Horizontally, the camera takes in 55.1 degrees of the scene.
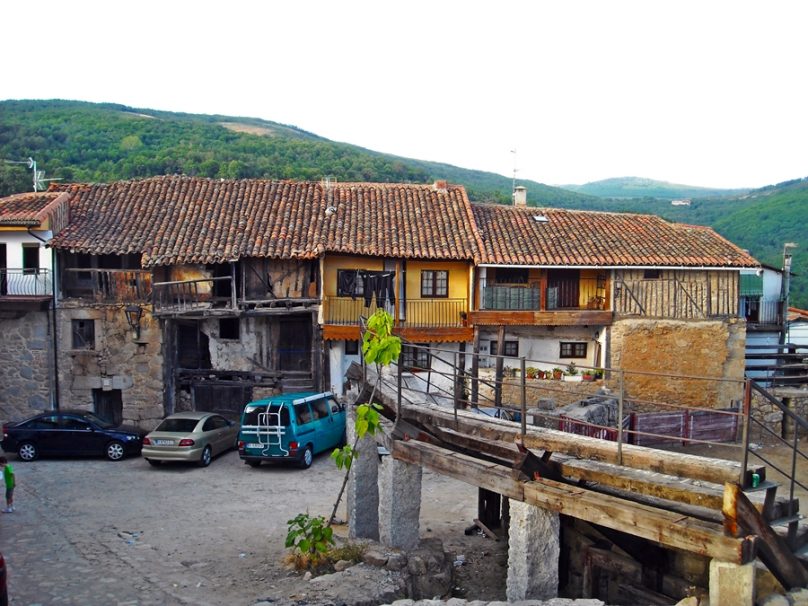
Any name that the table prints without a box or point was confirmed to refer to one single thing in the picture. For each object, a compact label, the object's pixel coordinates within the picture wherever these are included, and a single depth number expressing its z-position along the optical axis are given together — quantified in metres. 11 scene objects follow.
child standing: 15.56
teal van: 19.47
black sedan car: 21.14
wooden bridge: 7.99
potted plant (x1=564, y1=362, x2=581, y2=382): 24.86
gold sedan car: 19.84
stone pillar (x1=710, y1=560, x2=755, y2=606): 7.76
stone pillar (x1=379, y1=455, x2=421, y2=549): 12.34
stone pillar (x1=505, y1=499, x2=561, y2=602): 9.87
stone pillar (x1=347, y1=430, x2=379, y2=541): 13.83
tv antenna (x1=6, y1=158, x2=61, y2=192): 29.47
